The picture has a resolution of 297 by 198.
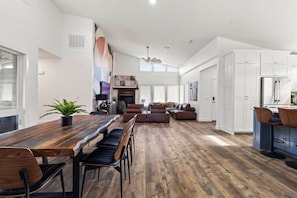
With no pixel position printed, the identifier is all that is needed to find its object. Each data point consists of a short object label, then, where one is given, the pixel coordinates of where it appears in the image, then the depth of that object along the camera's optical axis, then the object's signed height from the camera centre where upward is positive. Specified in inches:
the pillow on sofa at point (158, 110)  219.7 -20.1
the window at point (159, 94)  359.6 +12.3
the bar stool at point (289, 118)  81.9 -11.7
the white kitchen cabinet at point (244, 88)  157.3 +13.7
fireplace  348.7 +8.0
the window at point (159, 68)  360.0 +84.7
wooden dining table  41.3 -16.0
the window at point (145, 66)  358.5 +89.6
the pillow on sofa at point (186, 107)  255.4 -16.5
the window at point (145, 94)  358.1 +11.8
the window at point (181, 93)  326.6 +14.7
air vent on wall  186.3 +81.6
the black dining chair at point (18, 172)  34.1 -21.1
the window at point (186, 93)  299.6 +13.7
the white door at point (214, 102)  237.6 -5.7
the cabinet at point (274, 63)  158.7 +44.8
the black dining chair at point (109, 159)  54.1 -27.2
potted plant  69.1 -6.9
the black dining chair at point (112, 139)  74.3 -26.5
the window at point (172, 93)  361.5 +15.3
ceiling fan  252.6 +74.9
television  233.0 +20.5
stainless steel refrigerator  156.0 +10.3
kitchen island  93.3 -30.9
